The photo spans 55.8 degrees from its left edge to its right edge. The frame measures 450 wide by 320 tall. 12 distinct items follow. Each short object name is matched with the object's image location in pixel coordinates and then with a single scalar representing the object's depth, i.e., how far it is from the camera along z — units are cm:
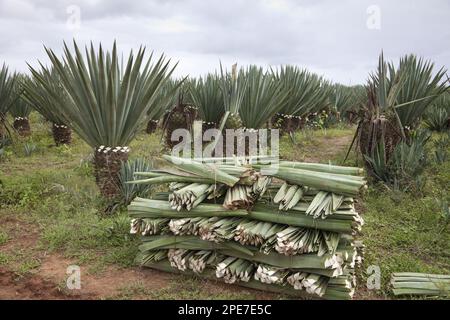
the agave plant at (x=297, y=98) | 1064
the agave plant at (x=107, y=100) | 502
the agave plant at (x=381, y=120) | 634
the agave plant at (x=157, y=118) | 1051
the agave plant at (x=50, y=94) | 506
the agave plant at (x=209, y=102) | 911
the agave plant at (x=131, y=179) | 530
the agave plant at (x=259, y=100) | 808
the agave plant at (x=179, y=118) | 905
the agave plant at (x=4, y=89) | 890
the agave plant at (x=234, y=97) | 792
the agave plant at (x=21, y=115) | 1032
